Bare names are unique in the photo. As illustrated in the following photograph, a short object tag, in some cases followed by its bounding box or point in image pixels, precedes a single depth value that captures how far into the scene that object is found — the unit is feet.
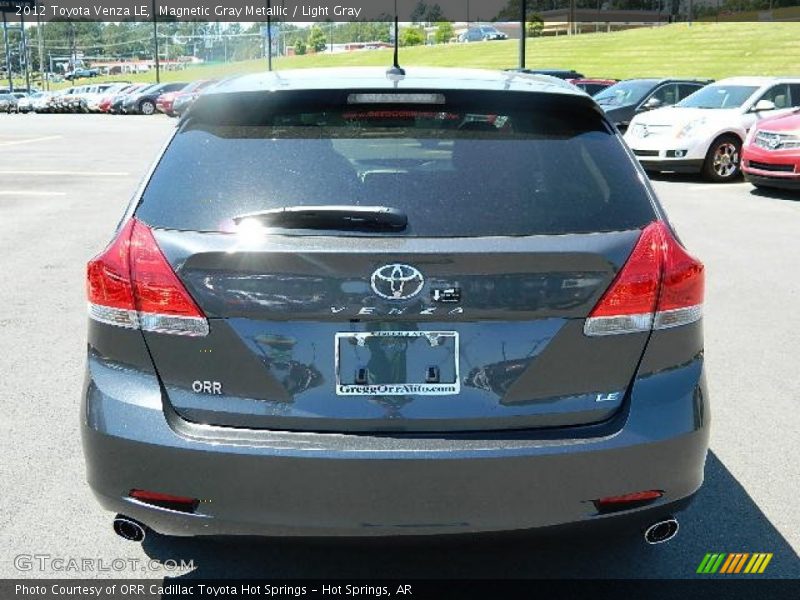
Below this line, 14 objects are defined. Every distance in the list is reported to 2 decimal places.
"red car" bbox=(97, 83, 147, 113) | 187.42
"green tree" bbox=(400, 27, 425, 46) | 453.58
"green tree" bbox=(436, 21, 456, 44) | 468.34
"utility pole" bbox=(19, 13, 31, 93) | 282.56
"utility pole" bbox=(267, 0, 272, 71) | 172.16
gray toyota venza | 8.39
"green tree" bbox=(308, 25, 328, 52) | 540.52
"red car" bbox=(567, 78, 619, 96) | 89.35
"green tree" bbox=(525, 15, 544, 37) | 378.92
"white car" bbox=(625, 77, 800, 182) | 51.78
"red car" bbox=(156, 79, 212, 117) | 149.72
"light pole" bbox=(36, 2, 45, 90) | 333.83
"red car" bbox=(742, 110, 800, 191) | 43.80
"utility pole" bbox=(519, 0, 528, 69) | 122.52
